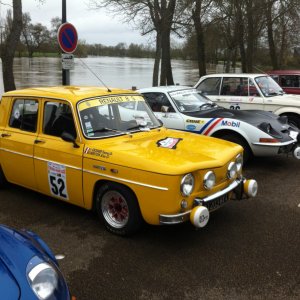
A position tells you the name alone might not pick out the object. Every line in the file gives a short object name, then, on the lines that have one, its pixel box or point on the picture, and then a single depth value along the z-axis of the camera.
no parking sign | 8.78
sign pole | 10.05
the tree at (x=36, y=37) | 73.44
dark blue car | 2.28
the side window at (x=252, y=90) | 10.41
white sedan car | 10.19
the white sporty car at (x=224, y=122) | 7.34
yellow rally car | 4.15
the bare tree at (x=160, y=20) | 18.44
